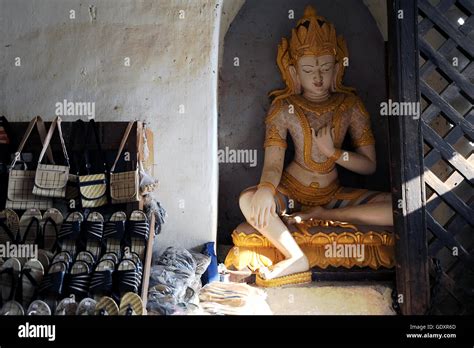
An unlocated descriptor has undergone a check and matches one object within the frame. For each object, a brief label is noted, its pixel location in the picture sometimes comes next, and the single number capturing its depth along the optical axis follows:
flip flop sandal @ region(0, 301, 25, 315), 3.31
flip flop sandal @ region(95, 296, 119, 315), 3.37
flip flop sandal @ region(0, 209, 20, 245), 3.85
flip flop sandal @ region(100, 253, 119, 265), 3.68
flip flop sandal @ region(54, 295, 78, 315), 3.36
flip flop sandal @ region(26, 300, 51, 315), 3.32
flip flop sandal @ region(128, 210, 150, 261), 3.81
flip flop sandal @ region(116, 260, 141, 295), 3.48
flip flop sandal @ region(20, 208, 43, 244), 3.83
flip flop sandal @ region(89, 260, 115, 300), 3.49
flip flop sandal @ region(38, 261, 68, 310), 3.45
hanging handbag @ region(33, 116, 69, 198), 3.85
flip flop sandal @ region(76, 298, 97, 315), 3.36
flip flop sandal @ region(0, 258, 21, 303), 3.45
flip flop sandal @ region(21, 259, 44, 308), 3.49
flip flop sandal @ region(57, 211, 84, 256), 3.79
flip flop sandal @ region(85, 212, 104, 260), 3.78
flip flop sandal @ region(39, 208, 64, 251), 3.84
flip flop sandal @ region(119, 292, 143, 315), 3.38
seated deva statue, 4.84
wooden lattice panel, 4.05
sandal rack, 3.98
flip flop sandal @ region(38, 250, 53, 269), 3.71
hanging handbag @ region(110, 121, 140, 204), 3.89
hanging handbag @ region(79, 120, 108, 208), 3.90
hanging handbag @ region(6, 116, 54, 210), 3.90
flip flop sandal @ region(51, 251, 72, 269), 3.64
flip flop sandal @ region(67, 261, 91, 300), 3.49
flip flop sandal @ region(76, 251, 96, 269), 3.67
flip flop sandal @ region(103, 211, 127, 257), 3.80
